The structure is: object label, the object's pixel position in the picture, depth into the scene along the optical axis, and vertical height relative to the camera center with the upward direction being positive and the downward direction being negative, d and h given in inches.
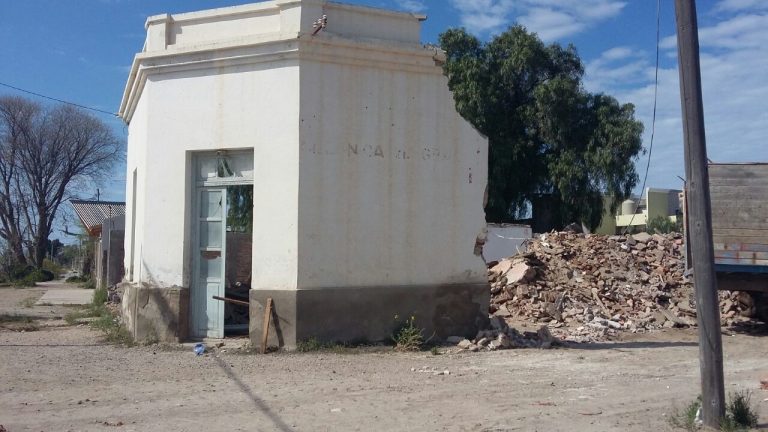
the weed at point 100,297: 782.4 -45.3
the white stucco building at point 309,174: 437.1 +51.2
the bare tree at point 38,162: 1684.3 +227.9
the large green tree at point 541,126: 1290.6 +232.2
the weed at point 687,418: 265.9 -62.1
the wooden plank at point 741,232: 529.7 +15.7
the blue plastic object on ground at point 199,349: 421.2 -54.0
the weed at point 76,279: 1533.0 -48.6
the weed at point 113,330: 469.6 -51.5
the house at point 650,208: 1874.4 +126.6
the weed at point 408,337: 440.8 -49.9
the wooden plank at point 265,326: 424.8 -41.4
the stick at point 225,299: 447.5 -26.7
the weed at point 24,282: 1371.8 -49.2
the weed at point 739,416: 259.0 -58.9
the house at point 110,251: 876.6 +6.6
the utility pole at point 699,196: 263.4 +21.0
